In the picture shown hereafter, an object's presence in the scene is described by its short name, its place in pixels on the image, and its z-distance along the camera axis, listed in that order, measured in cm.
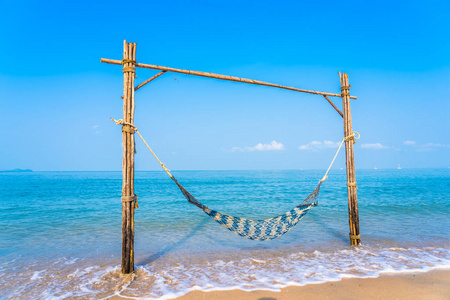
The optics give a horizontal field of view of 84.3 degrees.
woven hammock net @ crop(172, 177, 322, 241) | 468
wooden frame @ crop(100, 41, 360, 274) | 378
